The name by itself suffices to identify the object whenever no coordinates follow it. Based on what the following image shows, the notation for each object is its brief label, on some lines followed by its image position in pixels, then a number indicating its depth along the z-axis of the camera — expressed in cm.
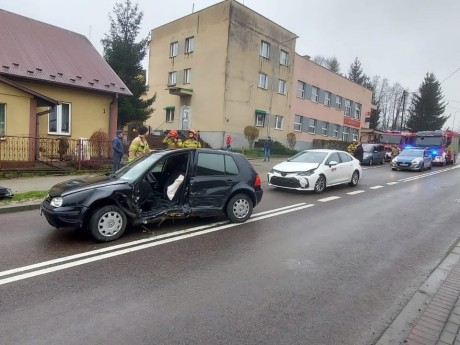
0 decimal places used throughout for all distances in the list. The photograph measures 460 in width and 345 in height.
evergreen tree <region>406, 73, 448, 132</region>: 5897
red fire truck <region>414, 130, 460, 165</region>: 2748
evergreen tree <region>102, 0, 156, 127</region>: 2339
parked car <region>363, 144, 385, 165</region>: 2583
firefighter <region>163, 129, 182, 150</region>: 1024
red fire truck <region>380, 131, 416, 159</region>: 3238
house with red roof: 1366
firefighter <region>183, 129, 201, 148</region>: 1020
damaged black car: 569
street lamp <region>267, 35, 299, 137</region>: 3278
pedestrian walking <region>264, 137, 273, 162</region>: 2372
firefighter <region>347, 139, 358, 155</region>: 2890
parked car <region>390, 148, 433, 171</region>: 2164
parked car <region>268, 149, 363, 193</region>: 1164
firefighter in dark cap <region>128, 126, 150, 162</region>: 1053
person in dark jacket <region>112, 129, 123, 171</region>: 1231
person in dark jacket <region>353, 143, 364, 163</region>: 2398
